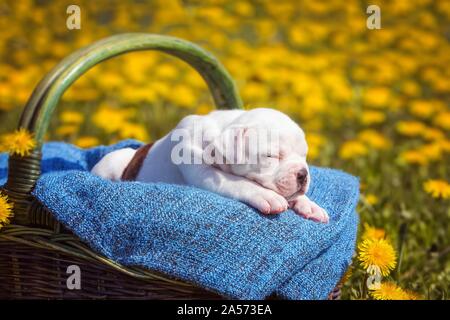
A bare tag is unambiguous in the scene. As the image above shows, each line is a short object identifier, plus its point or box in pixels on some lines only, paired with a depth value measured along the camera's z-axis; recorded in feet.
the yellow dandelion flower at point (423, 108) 11.81
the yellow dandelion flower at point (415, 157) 9.82
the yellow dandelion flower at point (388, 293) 5.77
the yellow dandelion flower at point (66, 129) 9.54
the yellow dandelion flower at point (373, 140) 10.82
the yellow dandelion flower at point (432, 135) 10.48
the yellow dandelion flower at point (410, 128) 11.04
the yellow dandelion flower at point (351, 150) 10.27
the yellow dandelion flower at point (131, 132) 9.63
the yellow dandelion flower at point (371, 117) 11.71
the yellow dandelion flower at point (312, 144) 9.47
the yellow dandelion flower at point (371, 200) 8.11
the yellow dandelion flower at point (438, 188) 7.52
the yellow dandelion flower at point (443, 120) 11.37
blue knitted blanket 5.11
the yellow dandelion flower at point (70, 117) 9.87
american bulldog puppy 5.49
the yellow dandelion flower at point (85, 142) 8.61
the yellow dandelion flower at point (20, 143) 5.60
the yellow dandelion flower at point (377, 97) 12.27
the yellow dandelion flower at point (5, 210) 5.57
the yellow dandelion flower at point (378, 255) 5.76
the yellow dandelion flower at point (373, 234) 6.41
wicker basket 5.30
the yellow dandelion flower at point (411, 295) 5.99
